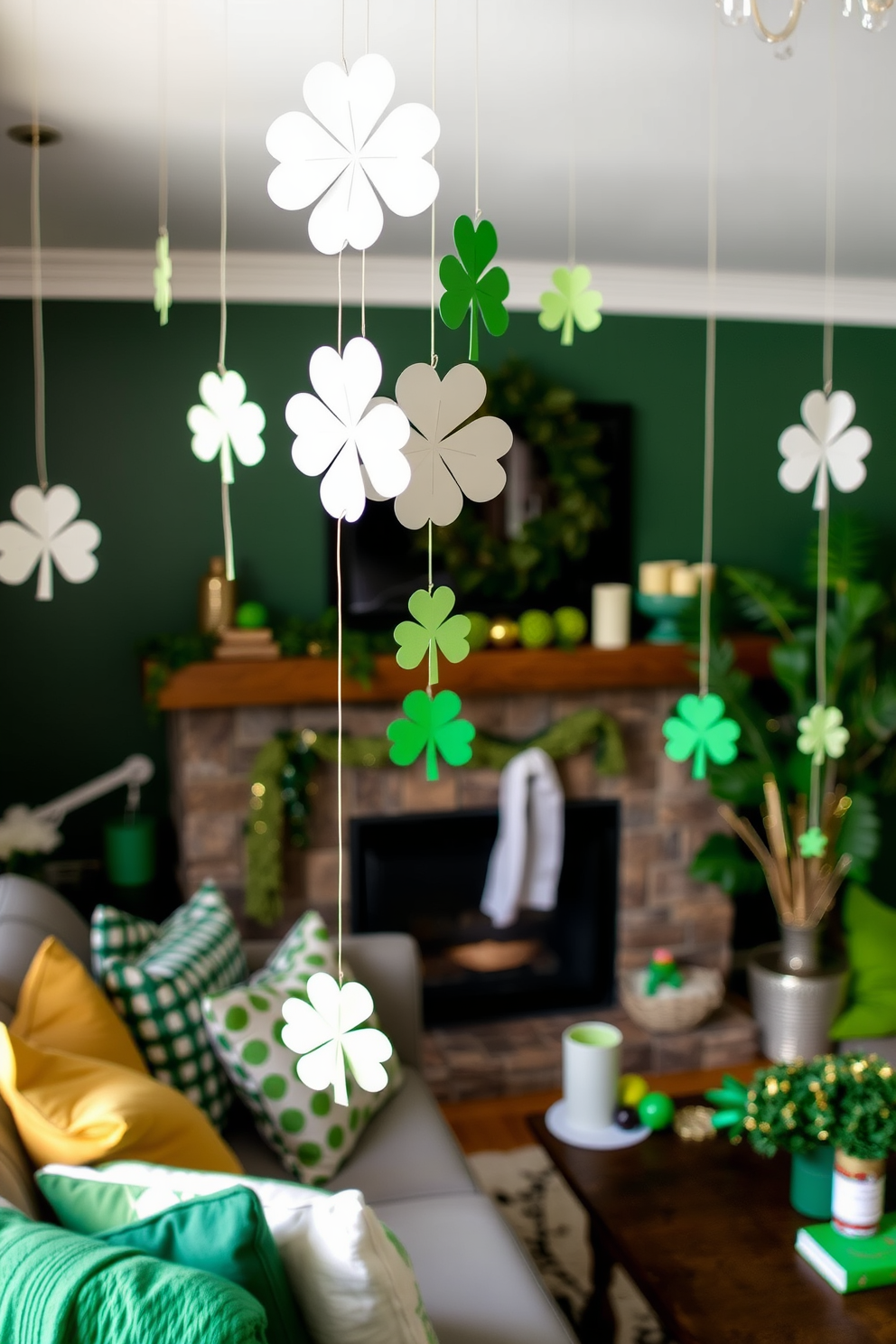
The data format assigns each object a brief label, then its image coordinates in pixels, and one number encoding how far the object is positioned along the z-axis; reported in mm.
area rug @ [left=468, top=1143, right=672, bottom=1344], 2422
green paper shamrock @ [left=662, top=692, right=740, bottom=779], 1517
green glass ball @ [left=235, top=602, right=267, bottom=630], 3344
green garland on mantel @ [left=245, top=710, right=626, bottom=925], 3281
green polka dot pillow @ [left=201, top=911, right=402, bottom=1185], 2088
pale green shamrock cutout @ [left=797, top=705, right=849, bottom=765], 1815
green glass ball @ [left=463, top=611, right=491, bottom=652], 3453
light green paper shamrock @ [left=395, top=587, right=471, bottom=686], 850
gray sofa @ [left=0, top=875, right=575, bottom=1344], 1699
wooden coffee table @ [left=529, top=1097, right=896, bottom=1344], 1739
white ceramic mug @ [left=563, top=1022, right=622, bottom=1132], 2344
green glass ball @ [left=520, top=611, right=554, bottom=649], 3539
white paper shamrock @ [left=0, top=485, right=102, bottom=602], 1233
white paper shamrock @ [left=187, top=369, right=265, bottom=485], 1074
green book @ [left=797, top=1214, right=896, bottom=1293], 1822
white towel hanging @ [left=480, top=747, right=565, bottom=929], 3479
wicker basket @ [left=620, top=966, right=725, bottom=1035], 3516
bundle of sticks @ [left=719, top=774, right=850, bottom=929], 3488
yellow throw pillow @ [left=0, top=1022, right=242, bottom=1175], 1587
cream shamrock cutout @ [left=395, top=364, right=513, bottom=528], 798
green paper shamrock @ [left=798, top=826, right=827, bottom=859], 1822
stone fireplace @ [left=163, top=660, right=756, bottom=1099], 3307
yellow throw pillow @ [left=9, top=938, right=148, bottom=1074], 1842
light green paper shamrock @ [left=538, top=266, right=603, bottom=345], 1501
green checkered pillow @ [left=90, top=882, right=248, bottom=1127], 2061
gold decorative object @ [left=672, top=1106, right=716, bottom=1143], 2309
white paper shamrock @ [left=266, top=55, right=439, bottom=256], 788
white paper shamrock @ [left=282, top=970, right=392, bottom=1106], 814
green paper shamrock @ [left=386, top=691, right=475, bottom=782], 890
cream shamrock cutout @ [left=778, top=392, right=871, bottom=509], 1639
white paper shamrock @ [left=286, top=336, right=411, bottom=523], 772
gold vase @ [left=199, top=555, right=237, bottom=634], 3393
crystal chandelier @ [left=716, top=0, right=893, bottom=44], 1221
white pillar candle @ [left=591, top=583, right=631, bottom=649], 3613
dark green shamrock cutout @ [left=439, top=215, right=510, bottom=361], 858
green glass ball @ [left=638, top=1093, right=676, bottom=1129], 2316
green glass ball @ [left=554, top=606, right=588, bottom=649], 3576
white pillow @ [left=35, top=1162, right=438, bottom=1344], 1275
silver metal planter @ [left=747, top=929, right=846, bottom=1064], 3469
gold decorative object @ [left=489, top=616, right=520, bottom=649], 3549
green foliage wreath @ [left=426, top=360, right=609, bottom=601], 3613
